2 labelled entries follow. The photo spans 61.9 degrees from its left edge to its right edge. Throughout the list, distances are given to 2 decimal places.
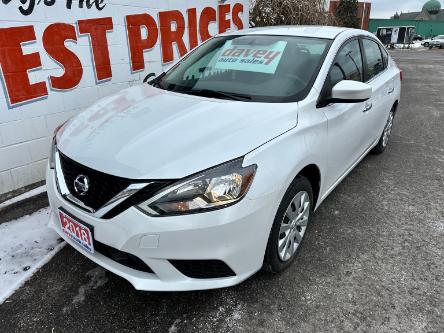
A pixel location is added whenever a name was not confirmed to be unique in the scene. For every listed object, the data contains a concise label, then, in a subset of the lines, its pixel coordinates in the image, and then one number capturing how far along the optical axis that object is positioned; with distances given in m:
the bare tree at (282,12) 9.12
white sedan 1.80
